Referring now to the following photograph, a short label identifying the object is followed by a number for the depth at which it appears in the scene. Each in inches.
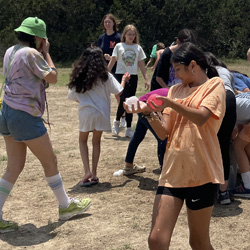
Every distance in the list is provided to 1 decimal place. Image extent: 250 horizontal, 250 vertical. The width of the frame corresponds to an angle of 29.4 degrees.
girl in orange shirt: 115.7
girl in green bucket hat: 159.8
